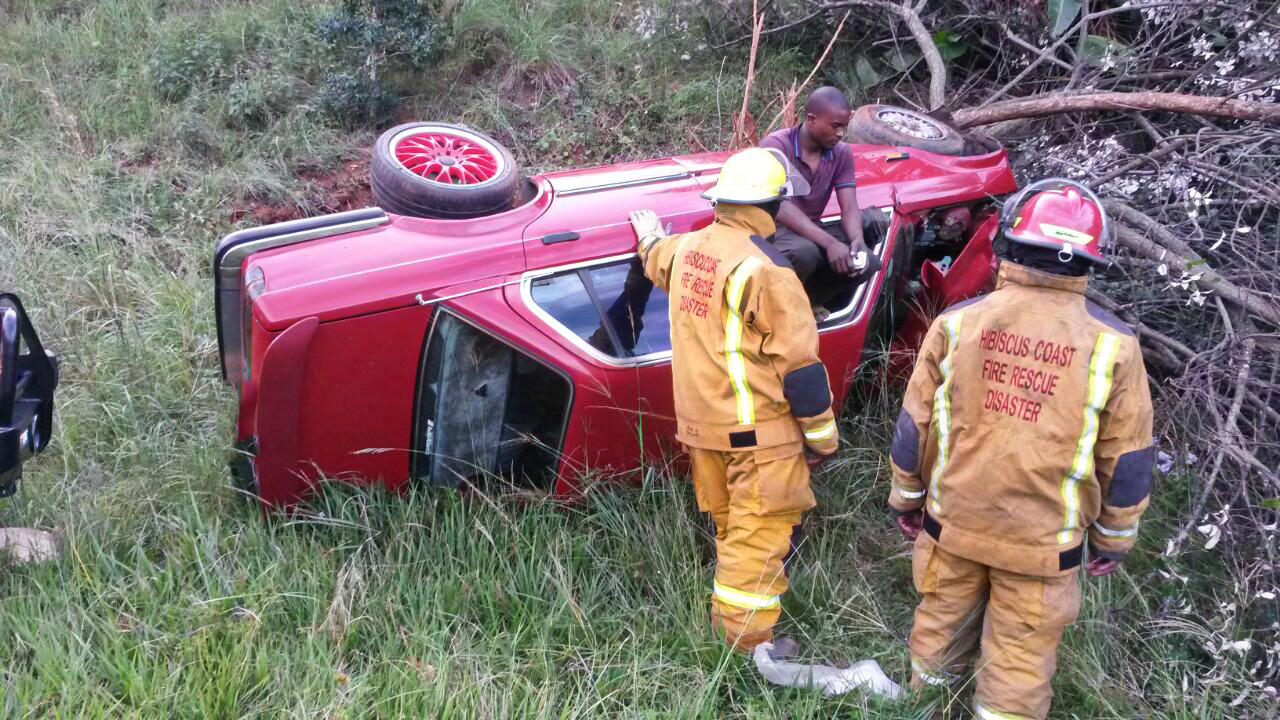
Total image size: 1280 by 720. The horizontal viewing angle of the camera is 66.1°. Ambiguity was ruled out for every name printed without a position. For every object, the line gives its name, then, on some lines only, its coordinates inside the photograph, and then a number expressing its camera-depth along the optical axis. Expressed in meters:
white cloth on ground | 3.06
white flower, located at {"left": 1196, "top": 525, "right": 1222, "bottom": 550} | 3.11
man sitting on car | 3.87
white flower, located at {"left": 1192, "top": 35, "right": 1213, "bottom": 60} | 5.01
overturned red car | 3.25
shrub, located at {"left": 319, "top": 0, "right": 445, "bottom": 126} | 7.26
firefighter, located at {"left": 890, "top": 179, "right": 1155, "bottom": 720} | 2.58
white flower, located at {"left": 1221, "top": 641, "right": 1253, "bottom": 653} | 2.96
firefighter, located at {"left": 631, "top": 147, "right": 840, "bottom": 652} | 3.07
